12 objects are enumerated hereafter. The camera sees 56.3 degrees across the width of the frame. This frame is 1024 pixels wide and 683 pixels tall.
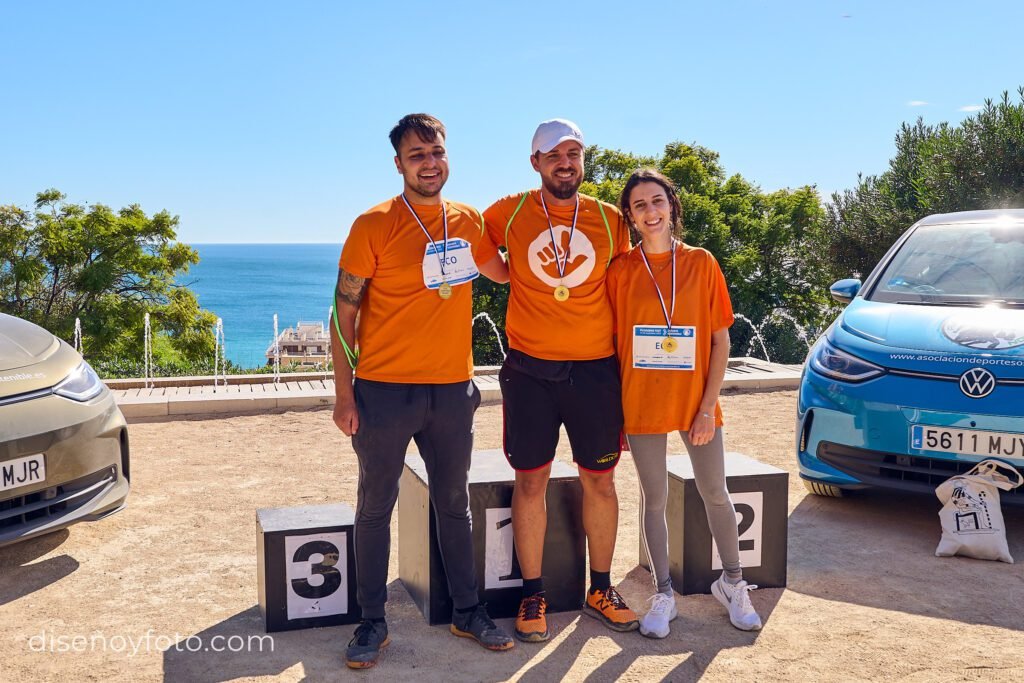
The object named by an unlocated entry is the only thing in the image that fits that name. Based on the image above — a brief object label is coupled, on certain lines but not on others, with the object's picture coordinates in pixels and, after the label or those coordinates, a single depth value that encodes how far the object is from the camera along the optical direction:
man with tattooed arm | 3.62
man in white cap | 3.78
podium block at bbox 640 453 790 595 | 4.34
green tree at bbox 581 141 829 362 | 23.86
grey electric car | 4.30
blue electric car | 4.75
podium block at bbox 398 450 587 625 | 4.02
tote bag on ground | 4.75
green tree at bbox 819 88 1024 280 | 18.75
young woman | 3.83
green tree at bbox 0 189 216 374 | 23.55
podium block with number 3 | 3.89
